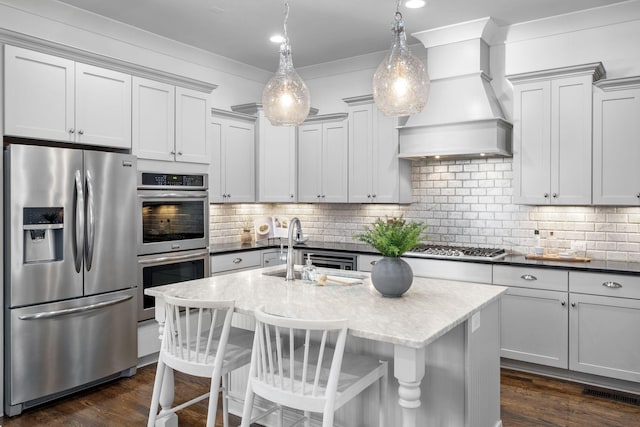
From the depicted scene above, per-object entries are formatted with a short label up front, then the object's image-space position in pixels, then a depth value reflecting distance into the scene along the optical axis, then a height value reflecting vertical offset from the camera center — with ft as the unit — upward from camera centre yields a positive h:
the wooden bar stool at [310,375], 6.52 -2.54
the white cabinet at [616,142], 12.35 +1.88
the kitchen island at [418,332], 6.57 -1.81
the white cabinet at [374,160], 16.42 +1.86
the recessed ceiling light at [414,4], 12.70 +5.66
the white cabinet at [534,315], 12.49 -2.78
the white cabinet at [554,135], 12.96 +2.21
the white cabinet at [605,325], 11.59 -2.82
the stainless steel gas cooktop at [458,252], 13.84 -1.24
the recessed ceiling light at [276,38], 15.56 +5.77
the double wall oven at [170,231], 13.48 -0.60
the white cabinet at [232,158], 16.87 +1.97
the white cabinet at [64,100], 10.89 +2.76
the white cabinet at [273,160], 18.33 +2.03
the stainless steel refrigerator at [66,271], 10.59 -1.46
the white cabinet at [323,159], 17.66 +2.01
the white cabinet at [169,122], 13.57 +2.70
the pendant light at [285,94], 9.89 +2.47
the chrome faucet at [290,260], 10.37 -1.07
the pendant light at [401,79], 8.80 +2.51
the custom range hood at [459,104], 14.01 +3.31
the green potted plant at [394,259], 8.46 -0.85
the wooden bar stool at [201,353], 7.82 -2.52
